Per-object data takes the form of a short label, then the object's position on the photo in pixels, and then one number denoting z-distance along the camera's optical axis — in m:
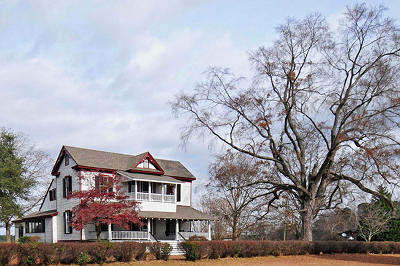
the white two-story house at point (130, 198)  33.19
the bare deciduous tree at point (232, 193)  31.08
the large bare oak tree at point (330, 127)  27.59
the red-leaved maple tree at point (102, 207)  28.08
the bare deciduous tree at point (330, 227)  45.47
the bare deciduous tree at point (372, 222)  40.86
